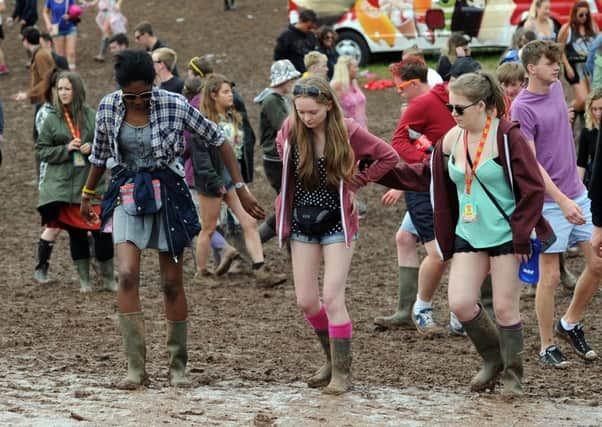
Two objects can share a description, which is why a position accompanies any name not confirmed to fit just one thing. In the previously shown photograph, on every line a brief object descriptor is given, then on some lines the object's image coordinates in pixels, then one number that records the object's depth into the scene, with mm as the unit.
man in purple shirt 15477
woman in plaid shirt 13703
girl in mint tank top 12922
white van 40375
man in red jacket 16719
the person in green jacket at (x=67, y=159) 19984
